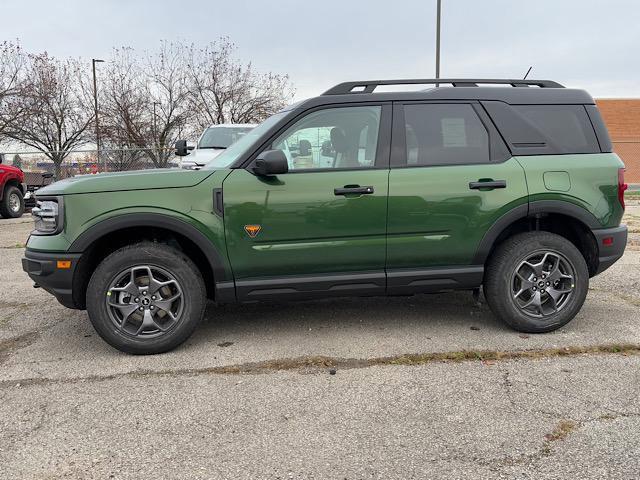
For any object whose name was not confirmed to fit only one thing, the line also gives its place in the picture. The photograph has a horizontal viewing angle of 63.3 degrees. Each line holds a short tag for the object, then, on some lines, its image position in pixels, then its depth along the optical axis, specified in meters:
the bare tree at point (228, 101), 27.08
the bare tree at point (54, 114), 26.94
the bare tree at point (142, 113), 27.09
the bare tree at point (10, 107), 22.70
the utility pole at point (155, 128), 26.93
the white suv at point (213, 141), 9.19
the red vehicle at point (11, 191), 12.80
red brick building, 29.77
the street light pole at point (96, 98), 27.19
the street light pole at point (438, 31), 16.02
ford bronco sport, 3.58
